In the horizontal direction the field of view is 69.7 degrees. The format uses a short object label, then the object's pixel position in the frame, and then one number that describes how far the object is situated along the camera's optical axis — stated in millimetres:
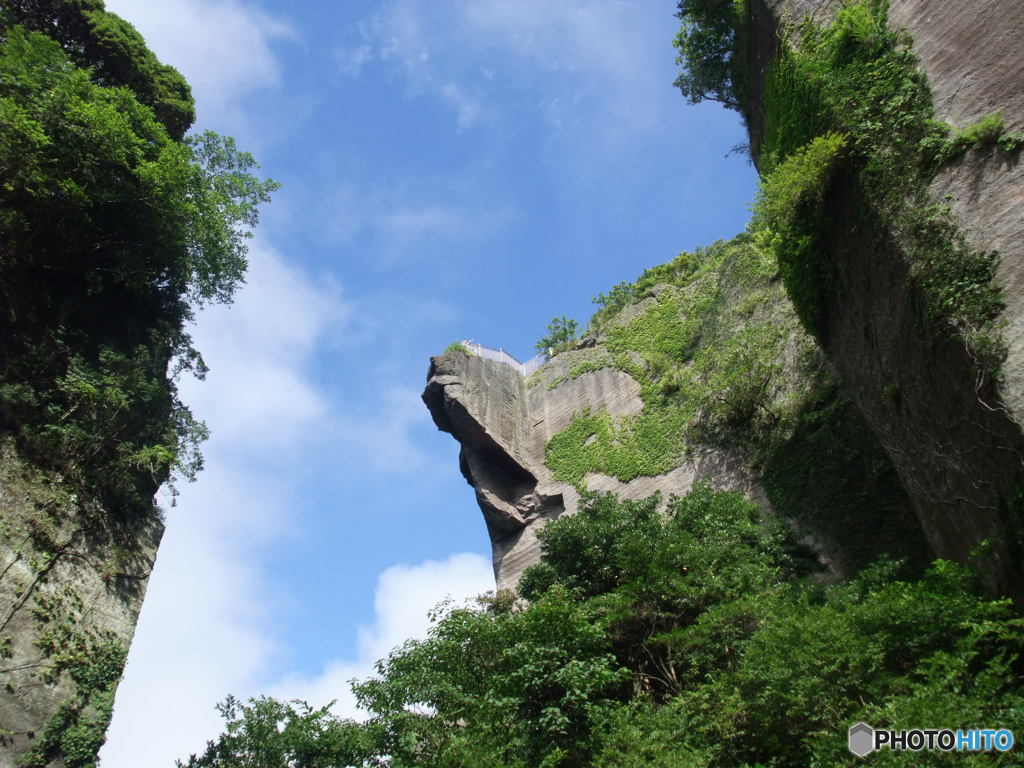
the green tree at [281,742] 11703
